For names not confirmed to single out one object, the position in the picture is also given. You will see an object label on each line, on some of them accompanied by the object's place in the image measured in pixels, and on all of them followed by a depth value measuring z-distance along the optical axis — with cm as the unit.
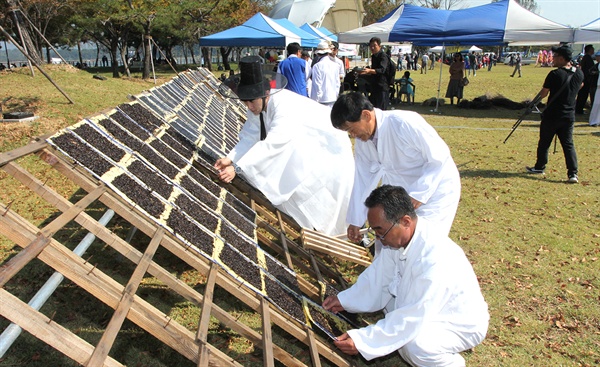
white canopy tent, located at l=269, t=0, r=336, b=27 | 3409
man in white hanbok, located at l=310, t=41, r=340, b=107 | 1008
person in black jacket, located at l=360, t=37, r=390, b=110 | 1047
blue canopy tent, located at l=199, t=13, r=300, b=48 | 1474
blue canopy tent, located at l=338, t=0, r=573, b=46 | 1291
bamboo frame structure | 178
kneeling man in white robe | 237
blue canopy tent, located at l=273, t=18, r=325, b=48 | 1832
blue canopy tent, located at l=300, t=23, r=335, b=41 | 2344
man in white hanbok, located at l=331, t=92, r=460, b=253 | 307
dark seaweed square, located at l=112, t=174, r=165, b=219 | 279
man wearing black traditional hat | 418
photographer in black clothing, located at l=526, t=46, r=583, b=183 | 659
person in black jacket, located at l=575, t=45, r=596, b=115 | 1323
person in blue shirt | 944
